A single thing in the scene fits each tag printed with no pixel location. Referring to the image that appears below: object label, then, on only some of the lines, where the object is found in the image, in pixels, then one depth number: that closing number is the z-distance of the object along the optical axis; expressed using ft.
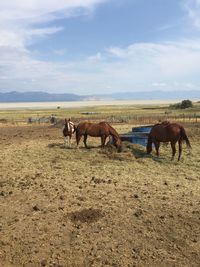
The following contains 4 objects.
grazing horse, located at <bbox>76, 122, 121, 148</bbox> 36.54
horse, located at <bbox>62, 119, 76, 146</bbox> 38.28
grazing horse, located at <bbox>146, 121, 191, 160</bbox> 33.18
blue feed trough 38.34
